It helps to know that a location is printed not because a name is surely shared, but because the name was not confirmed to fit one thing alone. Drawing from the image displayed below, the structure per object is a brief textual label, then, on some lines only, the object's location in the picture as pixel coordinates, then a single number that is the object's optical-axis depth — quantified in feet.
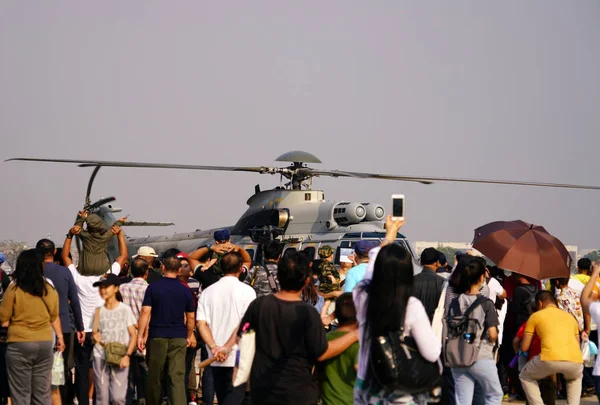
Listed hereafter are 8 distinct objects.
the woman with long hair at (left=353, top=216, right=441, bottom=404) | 33.30
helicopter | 111.61
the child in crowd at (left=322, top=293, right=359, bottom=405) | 39.42
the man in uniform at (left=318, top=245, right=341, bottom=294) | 60.09
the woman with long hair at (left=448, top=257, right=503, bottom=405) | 51.58
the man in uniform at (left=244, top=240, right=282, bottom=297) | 60.52
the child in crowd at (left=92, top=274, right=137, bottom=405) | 58.87
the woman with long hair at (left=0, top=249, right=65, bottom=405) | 55.66
